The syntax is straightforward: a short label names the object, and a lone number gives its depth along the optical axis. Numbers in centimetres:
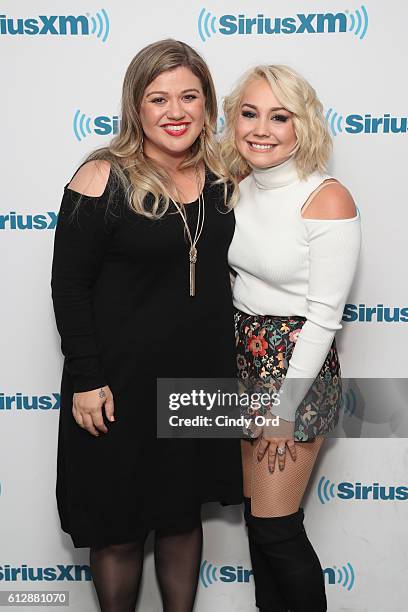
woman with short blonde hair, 149
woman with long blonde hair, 147
